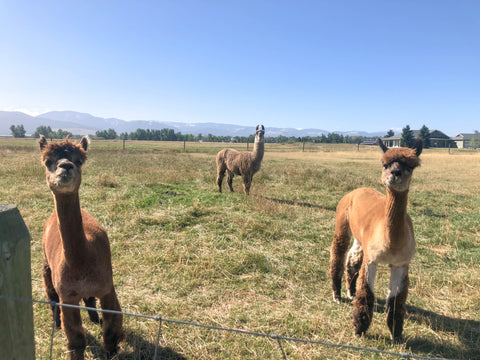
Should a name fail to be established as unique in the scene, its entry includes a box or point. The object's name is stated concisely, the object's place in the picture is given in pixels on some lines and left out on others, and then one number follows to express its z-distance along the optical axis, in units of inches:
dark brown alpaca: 92.7
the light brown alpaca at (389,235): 110.1
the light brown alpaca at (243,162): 392.2
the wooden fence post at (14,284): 56.4
